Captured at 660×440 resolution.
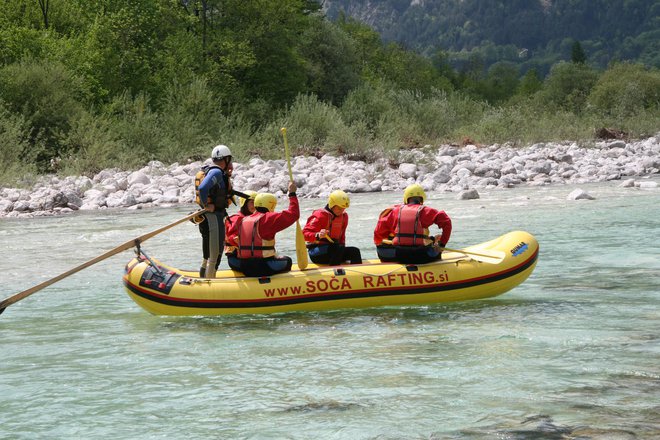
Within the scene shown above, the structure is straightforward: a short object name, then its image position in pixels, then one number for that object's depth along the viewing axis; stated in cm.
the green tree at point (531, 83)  8019
